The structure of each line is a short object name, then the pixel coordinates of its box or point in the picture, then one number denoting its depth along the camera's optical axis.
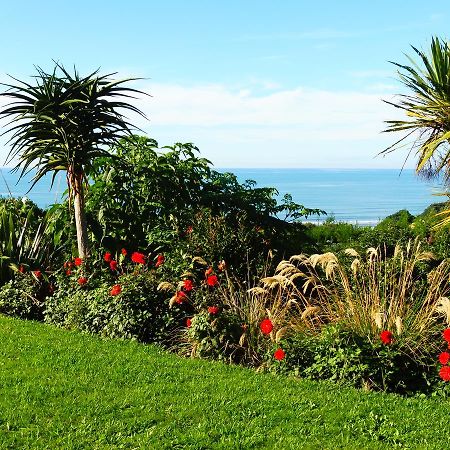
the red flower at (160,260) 8.39
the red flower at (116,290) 7.64
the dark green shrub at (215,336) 6.67
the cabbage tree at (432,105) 8.77
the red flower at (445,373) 5.30
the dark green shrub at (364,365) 5.72
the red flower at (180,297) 7.24
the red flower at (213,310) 6.71
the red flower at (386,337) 5.72
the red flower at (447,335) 5.44
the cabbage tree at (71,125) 9.43
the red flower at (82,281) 8.48
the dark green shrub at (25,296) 9.15
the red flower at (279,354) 5.89
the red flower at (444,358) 5.35
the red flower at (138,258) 8.19
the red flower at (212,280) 7.30
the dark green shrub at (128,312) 7.43
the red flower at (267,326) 6.20
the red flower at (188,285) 7.32
